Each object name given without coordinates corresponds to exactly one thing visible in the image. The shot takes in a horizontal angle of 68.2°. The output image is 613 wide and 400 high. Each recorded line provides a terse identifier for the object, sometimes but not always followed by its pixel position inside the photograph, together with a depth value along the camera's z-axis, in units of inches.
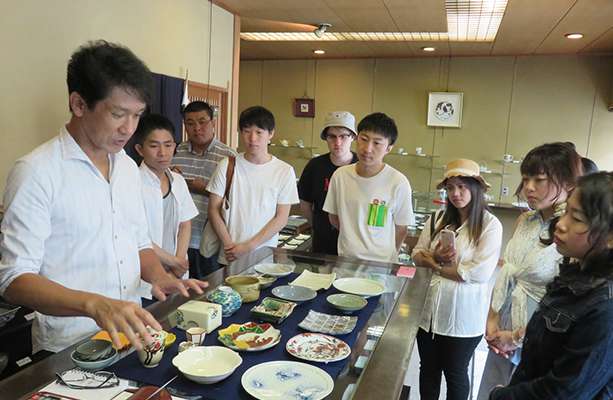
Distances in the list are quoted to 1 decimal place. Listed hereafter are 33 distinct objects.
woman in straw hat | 80.1
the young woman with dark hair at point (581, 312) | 44.0
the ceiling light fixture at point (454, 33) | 148.5
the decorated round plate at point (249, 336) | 45.4
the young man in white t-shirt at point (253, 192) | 93.0
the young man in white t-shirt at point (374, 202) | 88.3
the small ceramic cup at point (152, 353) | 40.8
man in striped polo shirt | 112.3
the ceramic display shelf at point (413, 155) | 247.6
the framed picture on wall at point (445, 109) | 240.8
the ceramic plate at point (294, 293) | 59.3
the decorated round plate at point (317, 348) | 43.9
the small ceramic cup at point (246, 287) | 57.9
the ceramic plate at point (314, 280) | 65.3
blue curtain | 124.1
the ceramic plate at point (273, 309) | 52.4
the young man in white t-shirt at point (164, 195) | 84.9
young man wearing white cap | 105.4
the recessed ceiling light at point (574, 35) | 177.9
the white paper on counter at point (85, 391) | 35.9
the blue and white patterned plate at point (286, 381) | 37.6
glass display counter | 38.7
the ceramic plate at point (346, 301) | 56.3
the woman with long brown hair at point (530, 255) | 68.2
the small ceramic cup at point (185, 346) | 43.9
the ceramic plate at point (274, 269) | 69.4
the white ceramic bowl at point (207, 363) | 38.8
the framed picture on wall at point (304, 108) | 266.4
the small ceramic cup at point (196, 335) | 45.5
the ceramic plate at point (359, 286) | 63.1
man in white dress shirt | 45.2
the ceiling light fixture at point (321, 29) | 172.4
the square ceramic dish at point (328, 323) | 50.5
